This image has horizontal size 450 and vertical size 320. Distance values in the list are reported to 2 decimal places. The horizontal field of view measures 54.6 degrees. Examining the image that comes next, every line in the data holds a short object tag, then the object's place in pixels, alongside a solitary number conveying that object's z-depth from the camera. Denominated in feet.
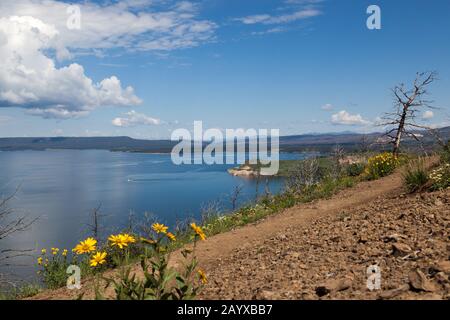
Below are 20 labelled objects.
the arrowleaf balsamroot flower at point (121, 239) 13.51
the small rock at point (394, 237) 18.18
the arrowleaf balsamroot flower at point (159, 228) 14.28
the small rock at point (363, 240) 19.56
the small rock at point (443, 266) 13.53
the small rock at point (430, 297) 11.87
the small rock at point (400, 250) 16.42
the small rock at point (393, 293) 12.71
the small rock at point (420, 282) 12.57
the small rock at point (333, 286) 14.14
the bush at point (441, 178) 26.71
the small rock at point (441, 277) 12.81
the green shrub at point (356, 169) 51.83
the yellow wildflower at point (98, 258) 13.49
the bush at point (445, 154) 33.33
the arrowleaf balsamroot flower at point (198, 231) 13.79
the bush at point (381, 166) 46.03
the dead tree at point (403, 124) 51.32
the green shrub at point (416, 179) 29.43
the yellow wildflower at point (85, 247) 13.62
